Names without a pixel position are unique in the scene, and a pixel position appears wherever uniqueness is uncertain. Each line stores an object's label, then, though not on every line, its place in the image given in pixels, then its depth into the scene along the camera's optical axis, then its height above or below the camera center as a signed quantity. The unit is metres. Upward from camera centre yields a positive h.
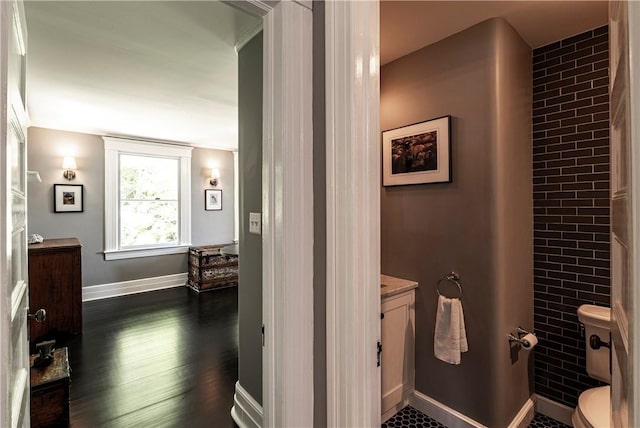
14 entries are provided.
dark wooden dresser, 3.14 -0.70
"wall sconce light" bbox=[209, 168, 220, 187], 5.64 +0.70
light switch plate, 1.65 -0.04
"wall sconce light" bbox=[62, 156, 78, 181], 4.28 +0.69
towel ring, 1.93 -0.40
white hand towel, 1.85 -0.70
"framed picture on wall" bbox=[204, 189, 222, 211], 5.60 +0.29
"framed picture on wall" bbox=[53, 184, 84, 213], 4.23 +0.26
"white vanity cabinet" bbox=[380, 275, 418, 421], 1.97 -0.84
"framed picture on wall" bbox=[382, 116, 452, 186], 1.96 +0.40
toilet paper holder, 1.83 -0.73
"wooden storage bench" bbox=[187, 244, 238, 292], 5.03 -0.84
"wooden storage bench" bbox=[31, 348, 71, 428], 1.86 -1.05
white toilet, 1.42 -0.84
